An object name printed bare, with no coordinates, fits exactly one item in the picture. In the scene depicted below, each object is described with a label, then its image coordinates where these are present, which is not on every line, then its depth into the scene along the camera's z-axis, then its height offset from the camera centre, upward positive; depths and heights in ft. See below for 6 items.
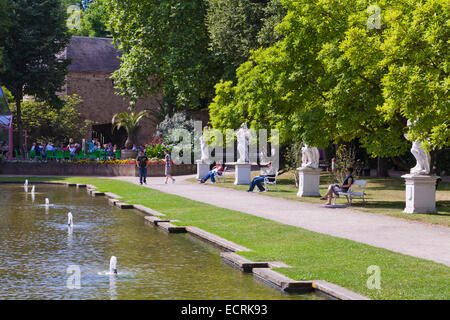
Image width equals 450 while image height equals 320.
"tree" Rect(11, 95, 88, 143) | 173.17 +9.08
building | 190.39 +19.03
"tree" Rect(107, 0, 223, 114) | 142.10 +24.04
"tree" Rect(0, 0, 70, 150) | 156.97 +25.73
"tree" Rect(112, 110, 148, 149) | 164.47 +8.48
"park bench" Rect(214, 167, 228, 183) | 111.75 -3.64
